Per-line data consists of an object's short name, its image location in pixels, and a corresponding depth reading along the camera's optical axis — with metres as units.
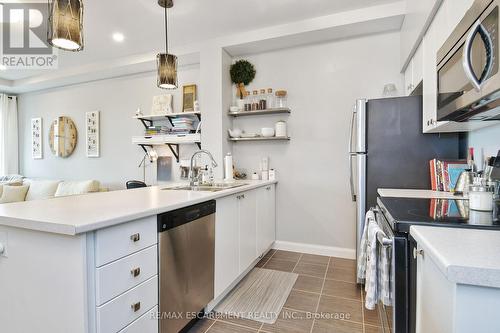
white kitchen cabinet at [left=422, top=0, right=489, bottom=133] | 1.43
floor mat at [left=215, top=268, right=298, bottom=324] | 1.95
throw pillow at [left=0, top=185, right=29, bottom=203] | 3.99
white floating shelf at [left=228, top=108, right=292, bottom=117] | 3.17
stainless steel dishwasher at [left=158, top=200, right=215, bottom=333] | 1.43
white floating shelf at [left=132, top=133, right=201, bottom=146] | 3.52
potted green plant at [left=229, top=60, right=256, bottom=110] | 3.39
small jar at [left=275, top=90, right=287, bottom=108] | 3.21
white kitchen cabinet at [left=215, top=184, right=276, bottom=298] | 2.01
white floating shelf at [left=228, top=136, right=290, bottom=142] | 3.18
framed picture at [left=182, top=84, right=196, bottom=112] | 3.80
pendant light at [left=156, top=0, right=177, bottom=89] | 2.32
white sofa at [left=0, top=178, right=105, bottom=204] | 3.81
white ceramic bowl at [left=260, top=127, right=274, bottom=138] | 3.20
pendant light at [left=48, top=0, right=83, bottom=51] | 1.48
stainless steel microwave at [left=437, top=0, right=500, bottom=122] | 0.81
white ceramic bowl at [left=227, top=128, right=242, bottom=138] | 3.36
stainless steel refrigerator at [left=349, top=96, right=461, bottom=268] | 2.11
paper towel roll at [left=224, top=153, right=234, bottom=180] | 3.12
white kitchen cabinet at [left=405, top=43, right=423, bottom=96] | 2.12
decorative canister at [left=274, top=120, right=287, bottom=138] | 3.17
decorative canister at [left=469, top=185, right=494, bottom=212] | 1.21
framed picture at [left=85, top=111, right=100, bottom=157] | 4.50
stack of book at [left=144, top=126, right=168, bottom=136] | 3.75
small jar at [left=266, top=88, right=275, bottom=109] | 3.30
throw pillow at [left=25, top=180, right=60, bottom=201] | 4.10
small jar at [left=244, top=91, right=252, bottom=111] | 3.35
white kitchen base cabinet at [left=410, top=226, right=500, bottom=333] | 0.59
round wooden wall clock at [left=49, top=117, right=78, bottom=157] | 4.74
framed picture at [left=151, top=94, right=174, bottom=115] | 3.93
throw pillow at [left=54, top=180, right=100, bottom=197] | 3.75
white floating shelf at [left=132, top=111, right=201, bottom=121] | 3.60
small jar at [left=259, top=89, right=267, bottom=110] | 3.28
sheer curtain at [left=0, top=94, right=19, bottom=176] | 5.08
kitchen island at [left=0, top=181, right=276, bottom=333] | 1.05
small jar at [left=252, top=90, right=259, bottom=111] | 3.30
